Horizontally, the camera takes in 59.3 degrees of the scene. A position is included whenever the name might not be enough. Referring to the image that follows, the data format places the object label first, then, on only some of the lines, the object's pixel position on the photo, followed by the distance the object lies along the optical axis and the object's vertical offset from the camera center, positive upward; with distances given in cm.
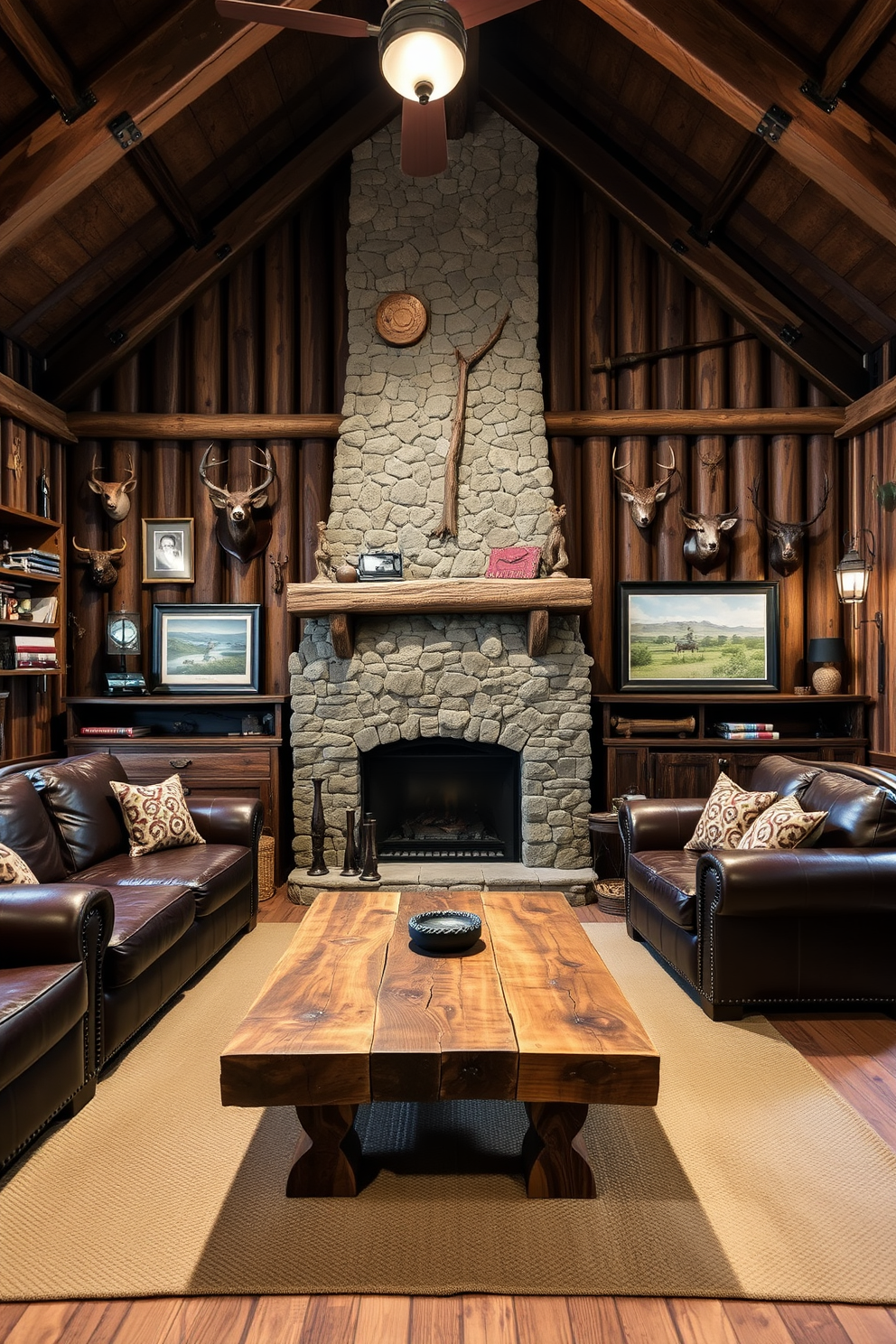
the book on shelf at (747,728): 558 -39
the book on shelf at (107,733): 549 -41
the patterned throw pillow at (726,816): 401 -74
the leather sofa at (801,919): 329 -106
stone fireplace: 551 +120
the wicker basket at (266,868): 524 -131
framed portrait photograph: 597 +93
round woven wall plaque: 564 +252
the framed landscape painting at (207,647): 590 +20
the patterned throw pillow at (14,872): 299 -77
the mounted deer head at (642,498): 591 +132
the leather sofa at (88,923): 240 -97
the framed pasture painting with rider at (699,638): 593 +26
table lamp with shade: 567 +7
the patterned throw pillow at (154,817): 412 -77
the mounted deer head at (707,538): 584 +100
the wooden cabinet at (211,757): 537 -57
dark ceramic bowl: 268 -89
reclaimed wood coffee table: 199 -97
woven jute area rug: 194 -148
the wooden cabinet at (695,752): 547 -56
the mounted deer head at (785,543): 587 +97
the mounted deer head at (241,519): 572 +114
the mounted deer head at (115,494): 584 +134
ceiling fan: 258 +212
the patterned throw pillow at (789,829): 356 -71
